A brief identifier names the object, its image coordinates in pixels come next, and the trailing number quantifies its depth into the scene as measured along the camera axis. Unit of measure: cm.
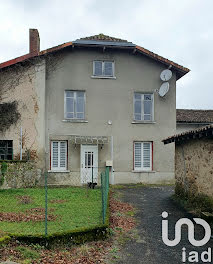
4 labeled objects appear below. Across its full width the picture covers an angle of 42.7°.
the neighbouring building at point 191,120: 1939
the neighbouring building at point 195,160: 927
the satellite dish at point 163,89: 1650
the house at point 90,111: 1563
